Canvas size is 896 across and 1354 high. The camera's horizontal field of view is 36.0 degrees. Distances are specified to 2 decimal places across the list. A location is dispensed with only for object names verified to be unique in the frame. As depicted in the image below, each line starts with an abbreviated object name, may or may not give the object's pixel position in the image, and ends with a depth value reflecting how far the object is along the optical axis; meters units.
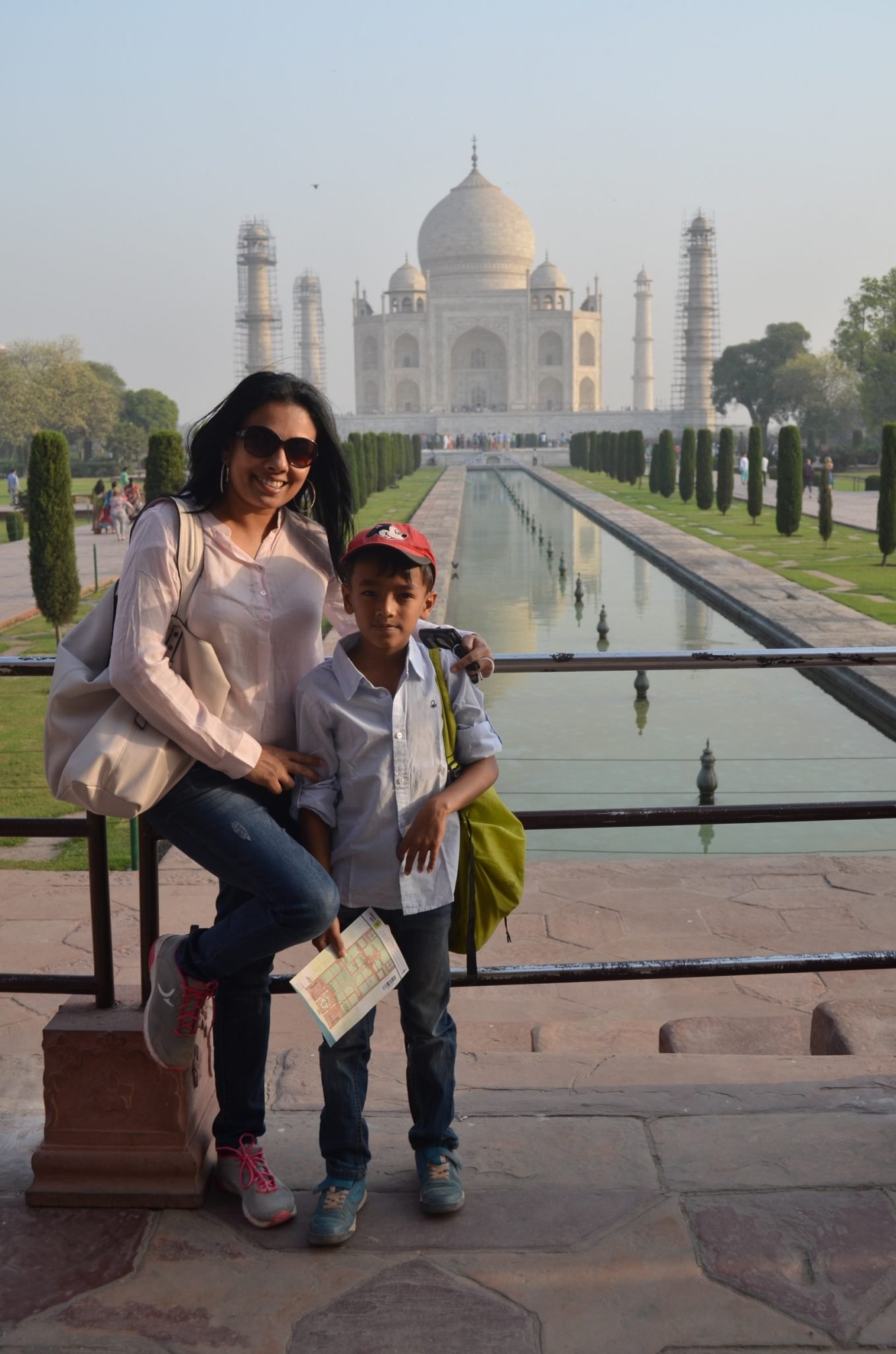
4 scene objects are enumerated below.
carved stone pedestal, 1.41
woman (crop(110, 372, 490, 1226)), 1.32
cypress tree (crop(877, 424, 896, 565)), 10.67
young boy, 1.39
